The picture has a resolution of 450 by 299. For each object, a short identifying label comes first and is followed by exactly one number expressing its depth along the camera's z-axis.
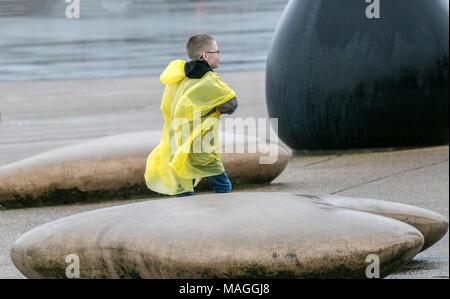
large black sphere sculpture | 18.64
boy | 11.93
